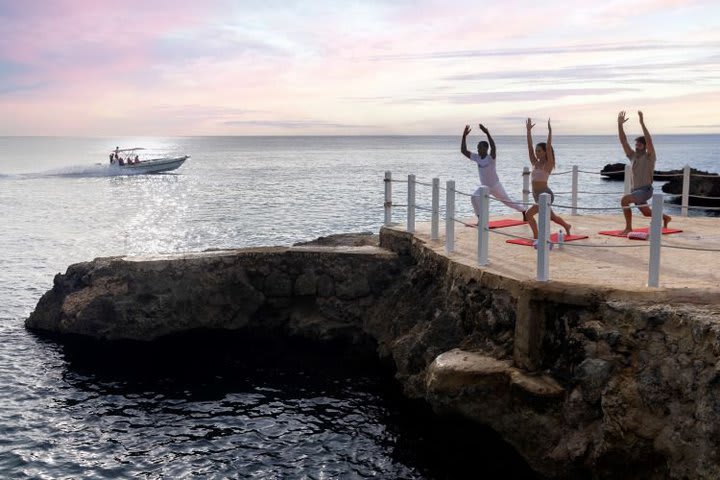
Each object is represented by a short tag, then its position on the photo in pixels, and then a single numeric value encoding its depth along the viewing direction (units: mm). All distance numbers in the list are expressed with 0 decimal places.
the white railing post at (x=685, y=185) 16141
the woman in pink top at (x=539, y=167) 12312
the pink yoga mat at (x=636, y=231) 13829
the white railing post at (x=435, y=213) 13742
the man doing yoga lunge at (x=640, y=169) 12617
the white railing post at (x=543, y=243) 9750
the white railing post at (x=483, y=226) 11164
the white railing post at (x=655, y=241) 8805
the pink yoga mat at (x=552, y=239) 13134
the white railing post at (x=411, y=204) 14678
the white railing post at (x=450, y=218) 12273
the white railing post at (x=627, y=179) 16805
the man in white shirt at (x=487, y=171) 13469
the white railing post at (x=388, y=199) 15797
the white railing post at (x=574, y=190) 16656
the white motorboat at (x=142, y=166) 80812
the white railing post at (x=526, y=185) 17292
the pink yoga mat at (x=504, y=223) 15385
